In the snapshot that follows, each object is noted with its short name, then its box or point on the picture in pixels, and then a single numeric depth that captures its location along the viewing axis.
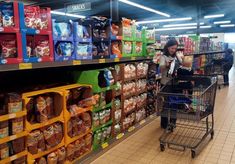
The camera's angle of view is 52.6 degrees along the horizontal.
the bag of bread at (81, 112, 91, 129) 2.97
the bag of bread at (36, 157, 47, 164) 2.41
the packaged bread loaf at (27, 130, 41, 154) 2.30
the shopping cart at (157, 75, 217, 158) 3.18
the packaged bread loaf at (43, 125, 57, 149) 2.48
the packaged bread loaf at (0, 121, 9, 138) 2.04
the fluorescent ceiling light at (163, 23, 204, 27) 19.36
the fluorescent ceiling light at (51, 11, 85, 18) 13.20
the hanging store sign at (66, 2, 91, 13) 6.95
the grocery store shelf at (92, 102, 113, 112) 3.16
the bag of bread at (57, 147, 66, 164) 2.60
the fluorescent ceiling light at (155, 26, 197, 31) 22.17
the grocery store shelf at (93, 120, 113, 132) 3.20
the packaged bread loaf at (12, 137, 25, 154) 2.17
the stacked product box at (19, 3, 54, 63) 2.10
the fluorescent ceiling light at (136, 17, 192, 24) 16.64
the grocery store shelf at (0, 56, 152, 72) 1.97
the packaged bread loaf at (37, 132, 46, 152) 2.40
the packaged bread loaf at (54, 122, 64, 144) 2.57
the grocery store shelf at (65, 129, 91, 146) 2.73
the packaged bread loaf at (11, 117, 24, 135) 2.13
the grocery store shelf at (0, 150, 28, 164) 2.06
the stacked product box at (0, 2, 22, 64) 1.95
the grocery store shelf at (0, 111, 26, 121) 2.02
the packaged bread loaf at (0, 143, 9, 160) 2.06
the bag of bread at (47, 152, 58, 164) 2.50
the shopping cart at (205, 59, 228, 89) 8.88
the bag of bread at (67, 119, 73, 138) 2.72
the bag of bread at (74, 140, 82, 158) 2.84
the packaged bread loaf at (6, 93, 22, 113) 2.09
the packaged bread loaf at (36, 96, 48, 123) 2.40
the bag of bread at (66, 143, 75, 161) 2.73
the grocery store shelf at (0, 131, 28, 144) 2.04
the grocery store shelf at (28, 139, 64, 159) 2.32
